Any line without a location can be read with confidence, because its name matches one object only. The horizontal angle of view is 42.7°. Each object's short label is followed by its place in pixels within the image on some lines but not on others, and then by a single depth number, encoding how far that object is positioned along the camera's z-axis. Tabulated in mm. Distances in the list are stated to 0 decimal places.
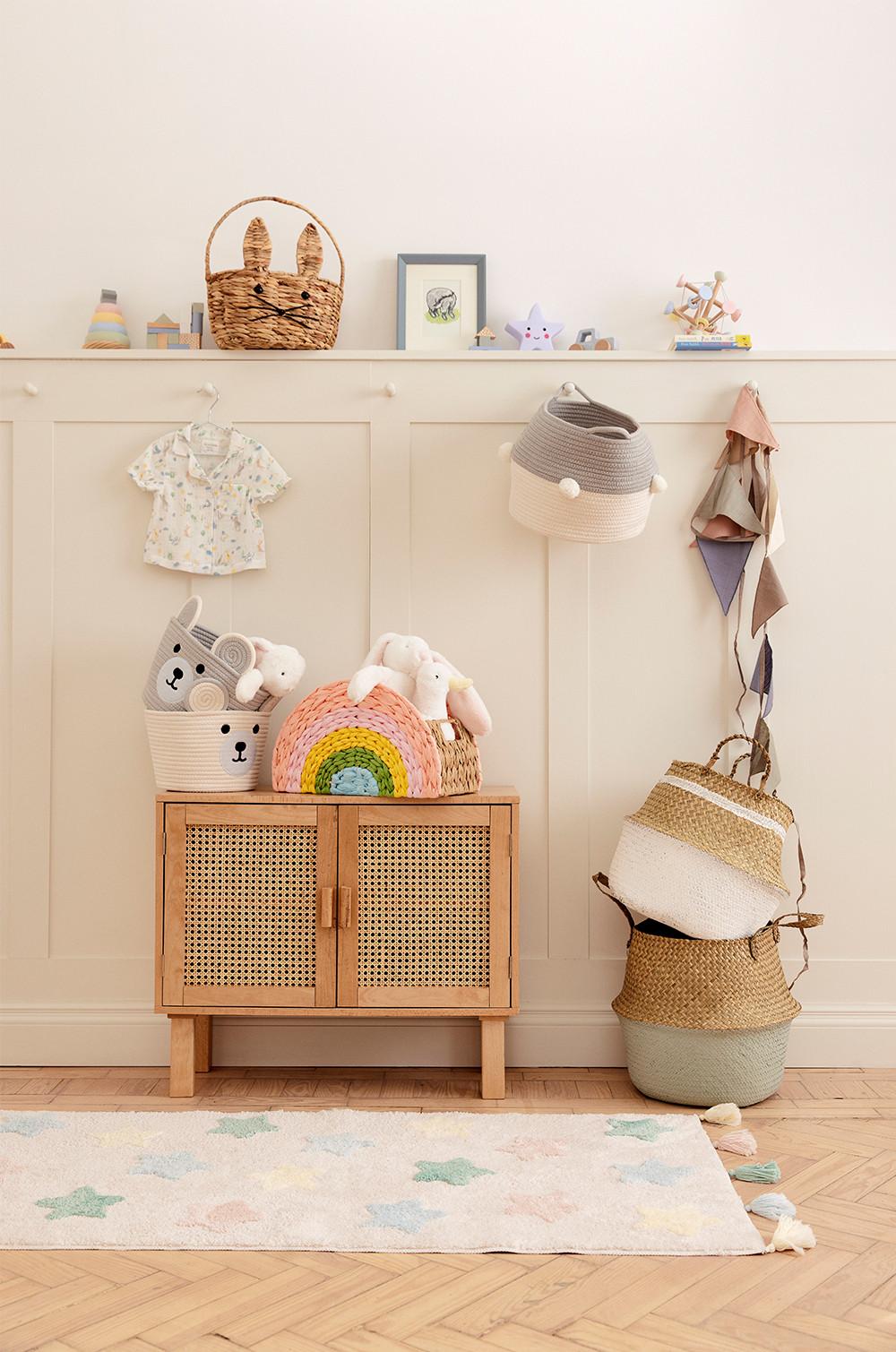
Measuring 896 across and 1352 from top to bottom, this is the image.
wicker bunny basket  2680
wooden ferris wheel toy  2789
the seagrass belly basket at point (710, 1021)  2441
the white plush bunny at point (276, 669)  2586
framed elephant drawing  2914
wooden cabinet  2488
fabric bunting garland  2727
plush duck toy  2492
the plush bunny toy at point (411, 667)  2539
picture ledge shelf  2801
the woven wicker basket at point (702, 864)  2459
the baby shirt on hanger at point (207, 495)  2783
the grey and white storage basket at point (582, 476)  2500
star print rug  1821
